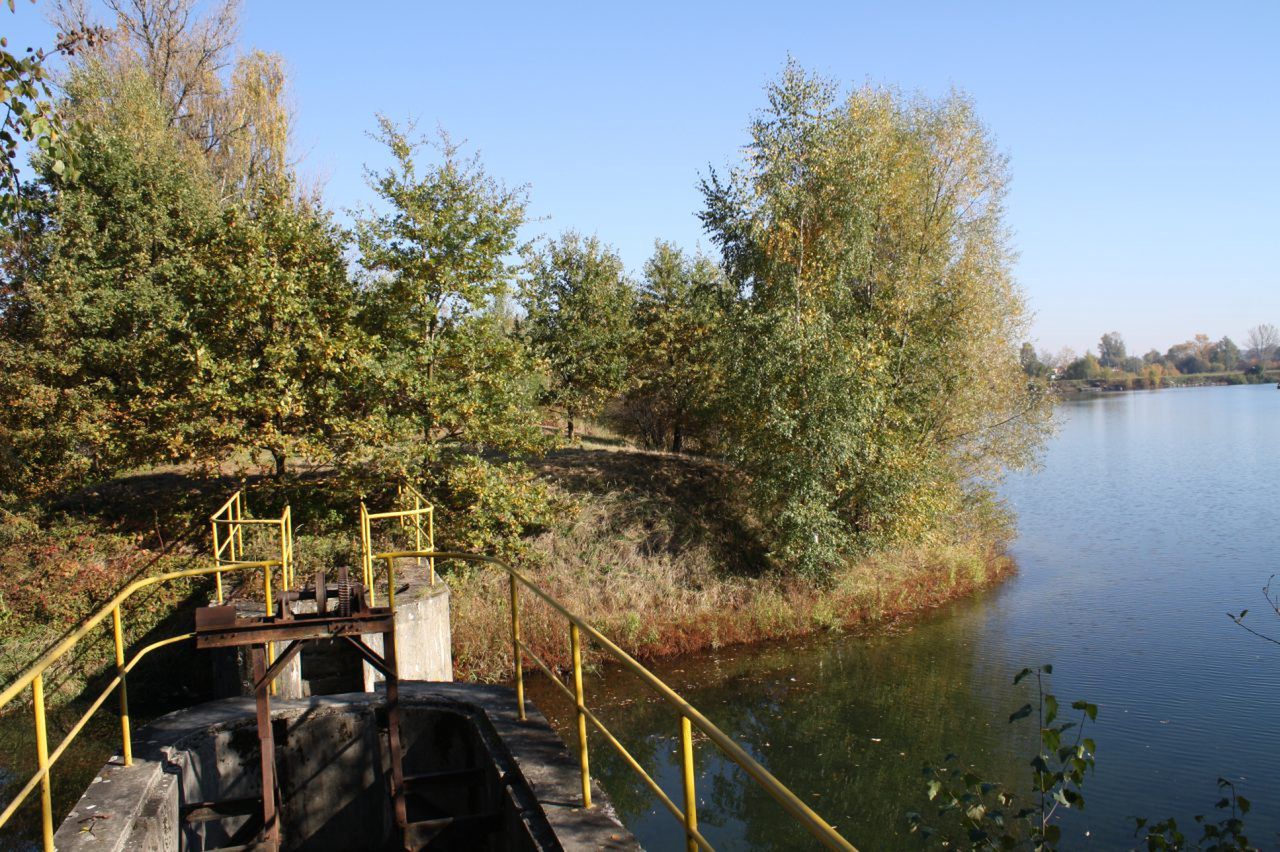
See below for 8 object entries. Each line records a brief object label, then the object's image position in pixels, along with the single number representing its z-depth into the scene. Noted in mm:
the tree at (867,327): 18562
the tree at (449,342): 16062
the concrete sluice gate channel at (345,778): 5293
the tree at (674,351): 25781
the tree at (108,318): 15508
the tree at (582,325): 26109
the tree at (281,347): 15227
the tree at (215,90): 26125
